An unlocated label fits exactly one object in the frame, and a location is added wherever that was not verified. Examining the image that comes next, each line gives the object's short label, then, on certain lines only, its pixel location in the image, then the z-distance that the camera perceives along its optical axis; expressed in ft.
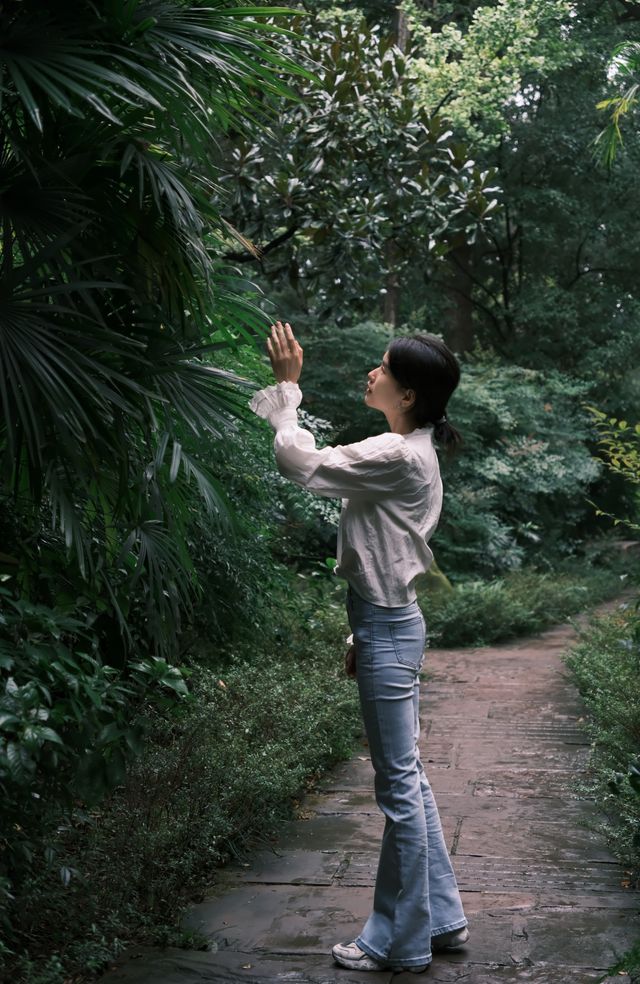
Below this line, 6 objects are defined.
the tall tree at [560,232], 58.80
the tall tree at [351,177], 24.70
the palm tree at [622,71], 26.37
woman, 10.11
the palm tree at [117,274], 10.48
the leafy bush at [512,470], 46.52
